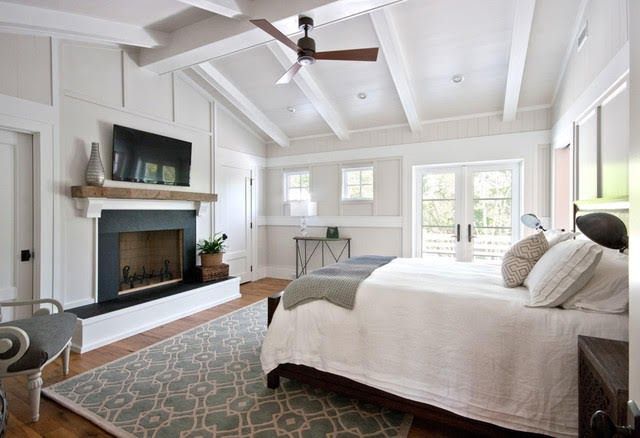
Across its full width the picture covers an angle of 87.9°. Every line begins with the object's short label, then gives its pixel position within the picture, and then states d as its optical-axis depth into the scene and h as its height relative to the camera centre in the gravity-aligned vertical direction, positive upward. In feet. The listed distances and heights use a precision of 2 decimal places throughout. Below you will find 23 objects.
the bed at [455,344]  5.38 -2.44
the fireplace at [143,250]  12.29 -1.41
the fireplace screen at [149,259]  13.91 -1.87
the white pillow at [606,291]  5.40 -1.25
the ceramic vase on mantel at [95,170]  11.45 +1.65
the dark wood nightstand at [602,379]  3.35 -1.86
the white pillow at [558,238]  7.63 -0.51
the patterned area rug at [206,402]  6.53 -4.12
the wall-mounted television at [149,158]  12.50 +2.43
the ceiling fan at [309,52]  8.65 +4.47
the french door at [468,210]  15.31 +0.28
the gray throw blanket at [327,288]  7.27 -1.62
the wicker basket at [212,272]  15.17 -2.58
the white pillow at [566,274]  5.60 -1.01
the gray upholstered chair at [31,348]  6.62 -2.72
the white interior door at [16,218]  9.91 -0.02
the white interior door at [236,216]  17.63 +0.04
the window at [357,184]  18.28 +1.84
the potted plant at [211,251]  15.40 -1.64
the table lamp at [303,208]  17.87 +0.46
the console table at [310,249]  18.52 -1.88
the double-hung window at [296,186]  20.20 +1.92
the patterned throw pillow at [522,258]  7.05 -0.93
